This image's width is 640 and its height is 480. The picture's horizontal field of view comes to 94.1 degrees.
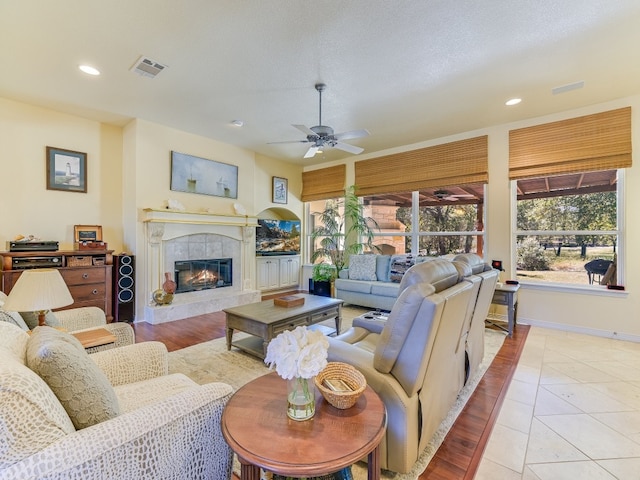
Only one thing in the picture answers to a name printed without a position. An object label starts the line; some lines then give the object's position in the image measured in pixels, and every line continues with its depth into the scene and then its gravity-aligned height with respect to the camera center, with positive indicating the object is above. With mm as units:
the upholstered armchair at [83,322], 1992 -686
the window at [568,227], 3916 +169
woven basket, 1177 -622
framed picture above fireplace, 4855 +1069
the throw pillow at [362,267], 5230 -523
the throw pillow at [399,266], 4941 -456
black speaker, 4246 -721
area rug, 1954 -1247
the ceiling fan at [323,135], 3297 +1162
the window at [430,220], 4949 +337
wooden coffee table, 2896 -838
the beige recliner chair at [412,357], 1452 -645
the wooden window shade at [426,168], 4715 +1243
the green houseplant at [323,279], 5902 -820
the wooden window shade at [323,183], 6430 +1240
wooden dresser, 3518 -421
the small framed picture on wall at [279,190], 6496 +1066
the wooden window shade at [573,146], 3686 +1252
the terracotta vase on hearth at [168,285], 4496 -728
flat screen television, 6402 +15
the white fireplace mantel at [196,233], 4461 -271
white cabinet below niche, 6418 -765
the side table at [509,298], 3773 -764
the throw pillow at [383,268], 5117 -517
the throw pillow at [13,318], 1638 -477
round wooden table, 926 -686
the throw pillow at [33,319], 2016 -565
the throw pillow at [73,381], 972 -488
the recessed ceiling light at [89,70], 3029 +1727
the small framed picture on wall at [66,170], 4105 +945
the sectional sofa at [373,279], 4734 -716
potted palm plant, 6039 +151
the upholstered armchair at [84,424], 781 -593
